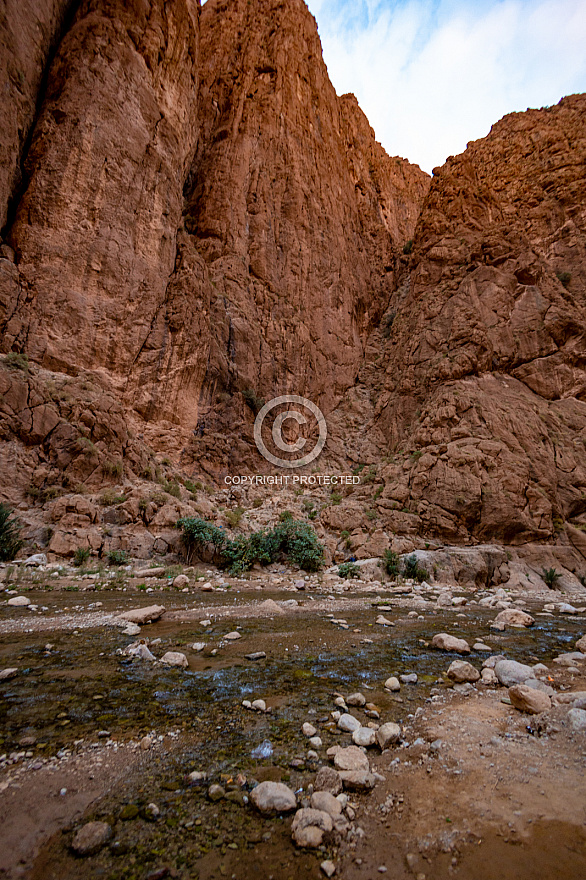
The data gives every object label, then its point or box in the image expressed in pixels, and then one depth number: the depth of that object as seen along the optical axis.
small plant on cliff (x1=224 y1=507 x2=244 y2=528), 14.05
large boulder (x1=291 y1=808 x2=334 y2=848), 1.67
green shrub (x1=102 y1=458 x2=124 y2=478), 12.78
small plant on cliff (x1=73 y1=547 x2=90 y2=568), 9.73
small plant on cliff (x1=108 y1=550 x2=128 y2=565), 10.27
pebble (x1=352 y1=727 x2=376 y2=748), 2.53
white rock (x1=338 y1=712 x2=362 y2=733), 2.75
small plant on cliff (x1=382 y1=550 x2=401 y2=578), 12.29
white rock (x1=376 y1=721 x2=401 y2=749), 2.54
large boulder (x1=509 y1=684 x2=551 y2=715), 3.00
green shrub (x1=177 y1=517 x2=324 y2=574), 11.76
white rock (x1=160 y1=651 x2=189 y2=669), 3.89
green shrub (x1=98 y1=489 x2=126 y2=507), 11.73
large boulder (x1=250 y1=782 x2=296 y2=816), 1.87
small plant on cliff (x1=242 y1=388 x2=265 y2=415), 20.55
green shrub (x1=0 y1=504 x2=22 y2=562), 9.12
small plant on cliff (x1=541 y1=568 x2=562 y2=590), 12.57
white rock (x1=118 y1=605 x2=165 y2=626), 5.58
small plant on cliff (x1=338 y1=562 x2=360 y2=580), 12.03
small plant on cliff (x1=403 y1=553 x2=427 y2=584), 12.06
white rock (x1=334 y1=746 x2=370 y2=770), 2.26
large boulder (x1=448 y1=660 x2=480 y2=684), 3.86
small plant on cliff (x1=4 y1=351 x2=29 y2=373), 12.38
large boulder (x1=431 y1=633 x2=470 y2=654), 4.87
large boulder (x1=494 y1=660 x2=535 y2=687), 3.81
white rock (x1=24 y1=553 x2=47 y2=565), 9.02
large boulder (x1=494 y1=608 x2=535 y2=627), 6.74
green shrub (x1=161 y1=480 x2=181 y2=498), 13.91
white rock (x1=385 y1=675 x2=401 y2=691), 3.56
